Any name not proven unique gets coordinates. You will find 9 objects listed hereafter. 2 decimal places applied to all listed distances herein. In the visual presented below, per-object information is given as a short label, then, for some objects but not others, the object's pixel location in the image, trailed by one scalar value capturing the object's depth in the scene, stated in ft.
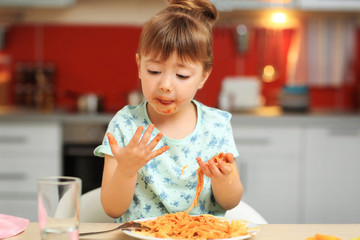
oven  9.96
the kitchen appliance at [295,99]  10.68
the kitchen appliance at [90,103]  10.44
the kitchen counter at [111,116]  9.80
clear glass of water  2.68
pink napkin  3.32
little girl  3.97
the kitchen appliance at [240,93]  10.90
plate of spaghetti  3.22
